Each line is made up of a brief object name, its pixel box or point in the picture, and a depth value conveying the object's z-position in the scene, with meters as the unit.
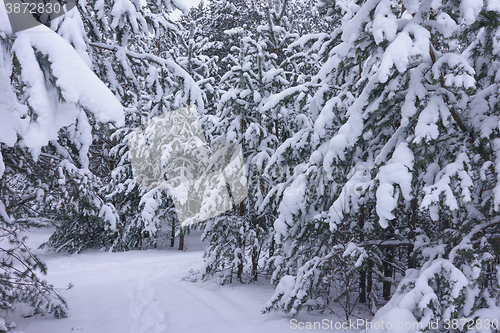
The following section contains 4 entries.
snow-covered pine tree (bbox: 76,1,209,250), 4.20
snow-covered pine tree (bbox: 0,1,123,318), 1.67
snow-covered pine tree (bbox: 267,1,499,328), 2.66
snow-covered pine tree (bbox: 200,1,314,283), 6.37
